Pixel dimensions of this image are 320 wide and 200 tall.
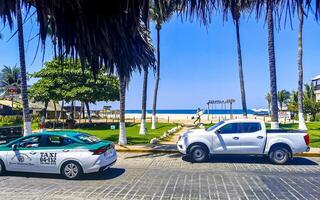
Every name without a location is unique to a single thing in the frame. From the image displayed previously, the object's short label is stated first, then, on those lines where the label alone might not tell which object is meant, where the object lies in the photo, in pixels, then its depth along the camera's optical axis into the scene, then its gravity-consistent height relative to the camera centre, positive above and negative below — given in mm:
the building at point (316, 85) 57006 +4364
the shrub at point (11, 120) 41644 -508
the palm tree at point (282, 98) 75938 +3001
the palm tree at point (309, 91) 56406 +3354
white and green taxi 10594 -1230
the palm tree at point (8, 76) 77688 +9124
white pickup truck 13695 -1175
